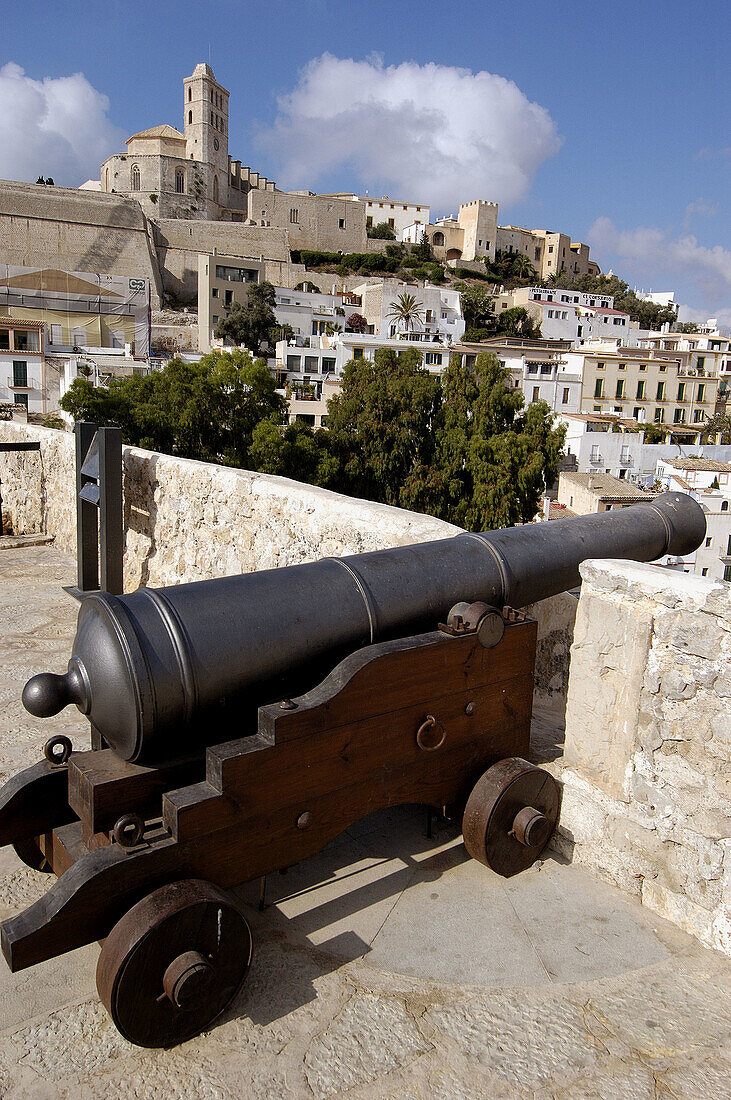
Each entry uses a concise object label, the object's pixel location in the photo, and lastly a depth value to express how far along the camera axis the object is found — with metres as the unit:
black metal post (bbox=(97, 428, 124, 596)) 5.54
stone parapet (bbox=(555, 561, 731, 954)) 2.22
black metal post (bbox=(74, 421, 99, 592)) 5.93
